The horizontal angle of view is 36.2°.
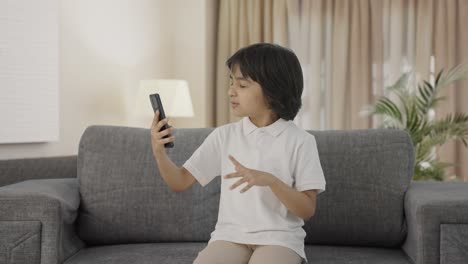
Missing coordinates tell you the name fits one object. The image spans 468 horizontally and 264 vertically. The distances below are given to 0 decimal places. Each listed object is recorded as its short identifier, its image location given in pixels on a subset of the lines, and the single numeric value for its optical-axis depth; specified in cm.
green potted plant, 472
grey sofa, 251
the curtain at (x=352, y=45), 551
